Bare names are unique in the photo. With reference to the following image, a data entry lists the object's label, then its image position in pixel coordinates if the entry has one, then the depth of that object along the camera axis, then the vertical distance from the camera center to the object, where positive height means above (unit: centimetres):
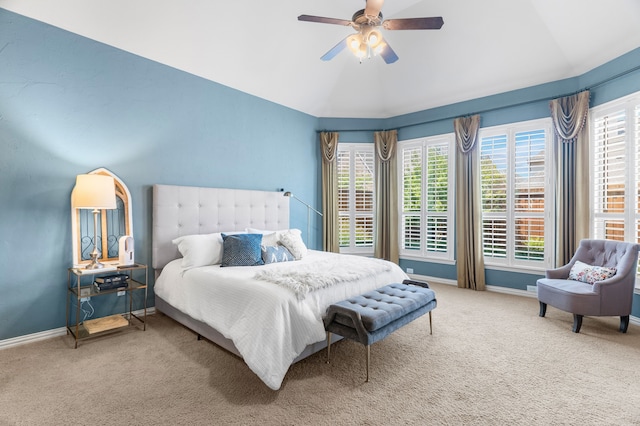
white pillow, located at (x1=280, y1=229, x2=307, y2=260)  392 -43
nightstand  296 -102
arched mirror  316 -18
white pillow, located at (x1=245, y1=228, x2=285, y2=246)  398 -35
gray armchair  312 -86
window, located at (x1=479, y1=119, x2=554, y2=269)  451 +24
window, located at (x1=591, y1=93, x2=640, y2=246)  355 +48
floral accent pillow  336 -71
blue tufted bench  229 -82
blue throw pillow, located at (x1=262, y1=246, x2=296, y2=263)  360 -52
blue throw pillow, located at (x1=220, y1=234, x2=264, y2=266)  337 -44
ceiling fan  257 +162
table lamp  290 +17
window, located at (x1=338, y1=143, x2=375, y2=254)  600 +27
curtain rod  361 +160
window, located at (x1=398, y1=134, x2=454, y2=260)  534 +23
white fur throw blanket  252 -59
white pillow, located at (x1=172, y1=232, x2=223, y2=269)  336 -43
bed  225 -63
